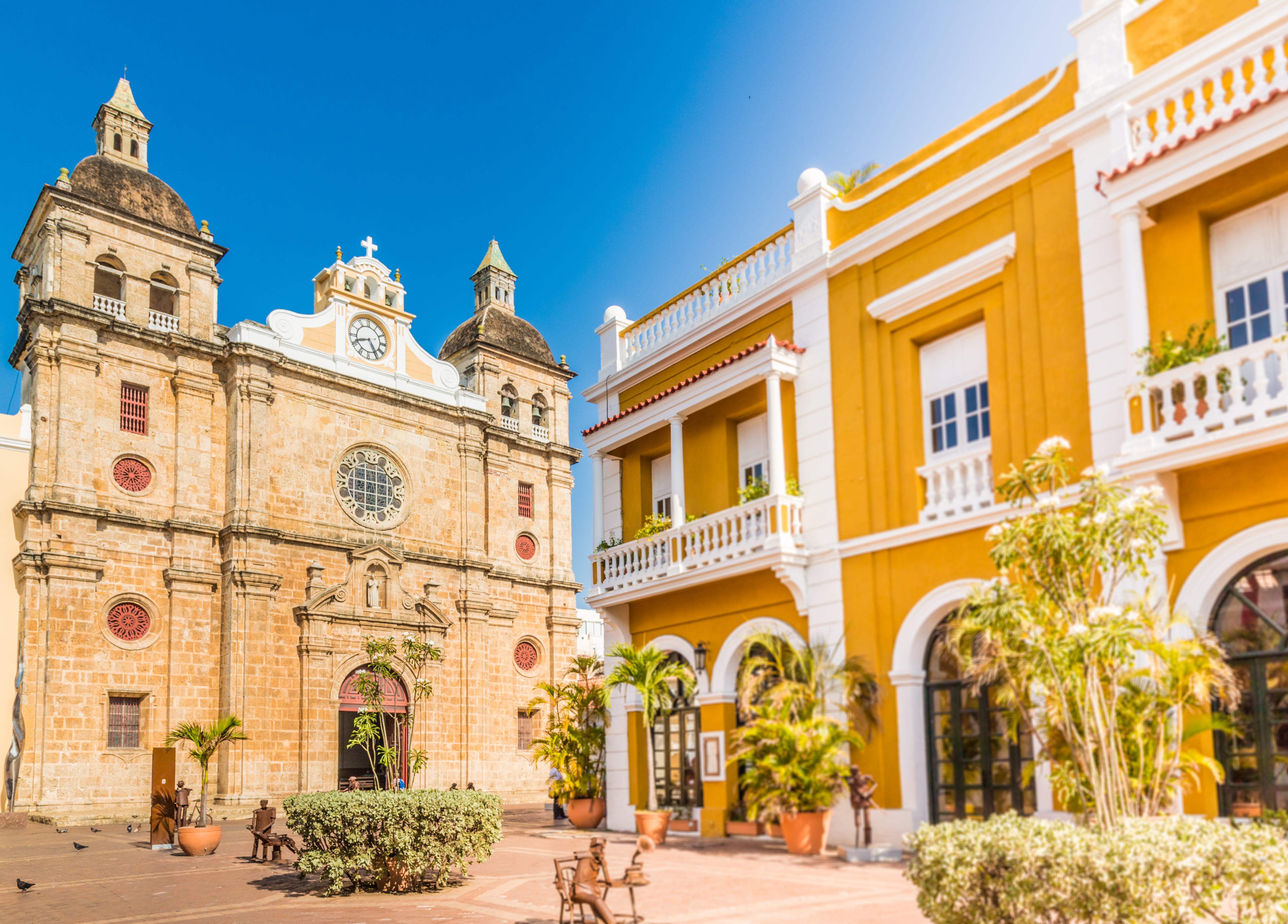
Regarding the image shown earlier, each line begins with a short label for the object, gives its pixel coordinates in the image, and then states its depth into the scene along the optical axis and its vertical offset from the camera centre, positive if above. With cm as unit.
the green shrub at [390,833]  1144 -200
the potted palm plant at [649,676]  1712 -61
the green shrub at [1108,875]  572 -133
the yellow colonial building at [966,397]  1070 +298
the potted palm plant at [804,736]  1366 -129
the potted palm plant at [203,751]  1706 -187
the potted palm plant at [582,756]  1939 -207
